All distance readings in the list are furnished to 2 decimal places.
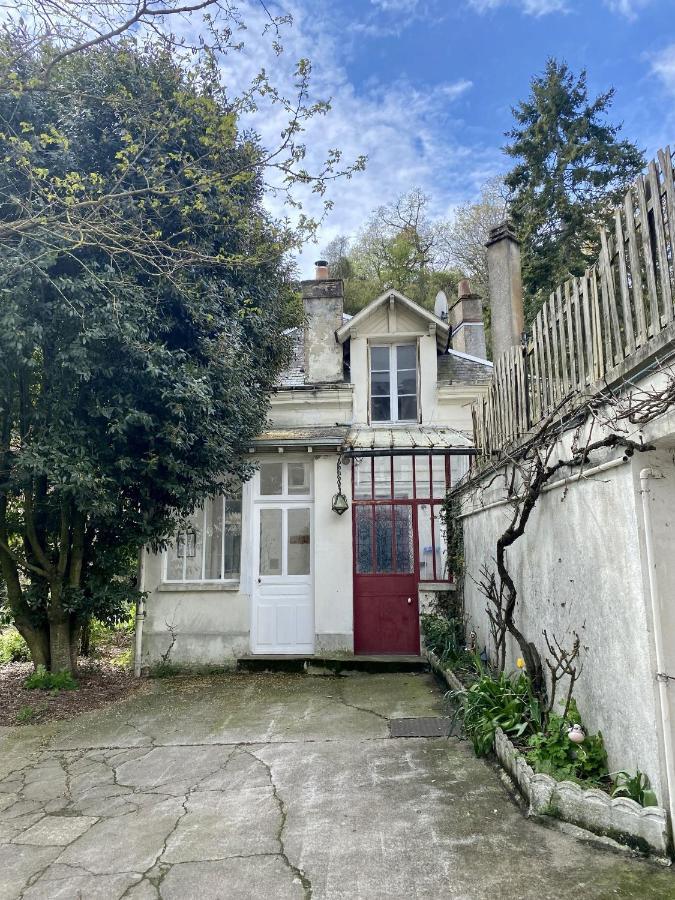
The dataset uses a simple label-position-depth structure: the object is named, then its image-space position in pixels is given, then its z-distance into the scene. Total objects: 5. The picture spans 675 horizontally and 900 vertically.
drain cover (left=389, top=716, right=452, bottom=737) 5.42
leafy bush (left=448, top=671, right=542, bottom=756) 4.32
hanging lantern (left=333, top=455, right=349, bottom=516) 8.66
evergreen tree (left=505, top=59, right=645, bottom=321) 18.28
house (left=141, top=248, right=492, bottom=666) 8.59
